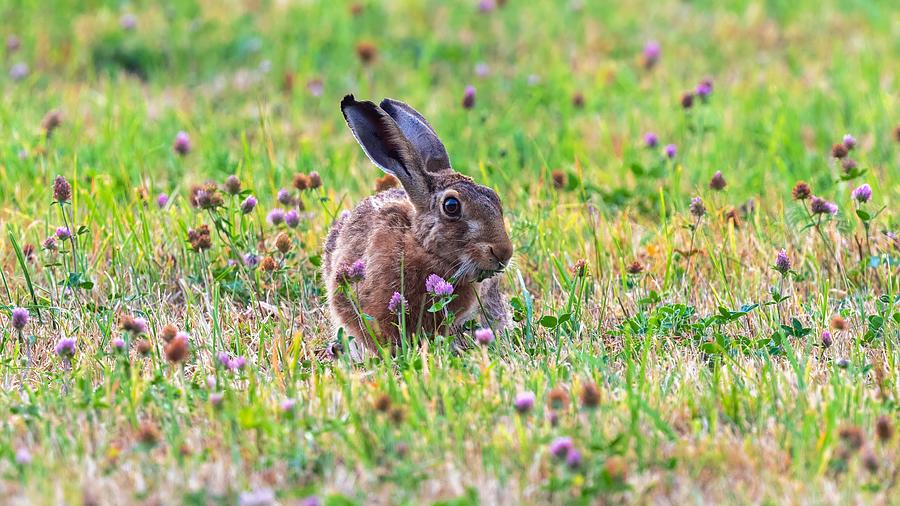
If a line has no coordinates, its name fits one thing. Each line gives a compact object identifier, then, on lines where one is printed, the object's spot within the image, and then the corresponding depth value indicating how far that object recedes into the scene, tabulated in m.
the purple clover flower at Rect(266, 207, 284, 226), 11.91
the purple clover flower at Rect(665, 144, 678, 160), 13.66
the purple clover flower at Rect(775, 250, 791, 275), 10.40
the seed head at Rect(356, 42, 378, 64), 17.68
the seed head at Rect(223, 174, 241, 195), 11.45
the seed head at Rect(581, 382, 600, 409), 7.82
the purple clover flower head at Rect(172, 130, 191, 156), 13.88
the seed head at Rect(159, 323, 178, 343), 9.02
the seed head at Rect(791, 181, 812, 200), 11.08
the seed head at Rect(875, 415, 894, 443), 7.70
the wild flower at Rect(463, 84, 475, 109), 14.71
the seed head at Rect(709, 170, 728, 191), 12.19
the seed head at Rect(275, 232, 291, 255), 11.05
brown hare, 10.01
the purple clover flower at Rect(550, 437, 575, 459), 7.41
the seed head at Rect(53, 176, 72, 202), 10.59
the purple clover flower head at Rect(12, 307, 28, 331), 9.70
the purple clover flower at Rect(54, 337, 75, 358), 9.26
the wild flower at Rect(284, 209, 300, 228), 11.60
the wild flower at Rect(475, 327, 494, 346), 9.37
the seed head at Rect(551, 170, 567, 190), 13.10
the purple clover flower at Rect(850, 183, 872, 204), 11.22
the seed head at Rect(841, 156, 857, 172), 12.27
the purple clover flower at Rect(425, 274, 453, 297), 9.64
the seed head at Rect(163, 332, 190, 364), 8.55
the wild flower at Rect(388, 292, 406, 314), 9.84
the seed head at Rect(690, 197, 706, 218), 11.24
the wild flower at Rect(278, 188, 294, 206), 12.18
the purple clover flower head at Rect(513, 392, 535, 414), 8.05
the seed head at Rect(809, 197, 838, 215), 11.07
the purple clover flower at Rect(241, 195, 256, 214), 11.24
